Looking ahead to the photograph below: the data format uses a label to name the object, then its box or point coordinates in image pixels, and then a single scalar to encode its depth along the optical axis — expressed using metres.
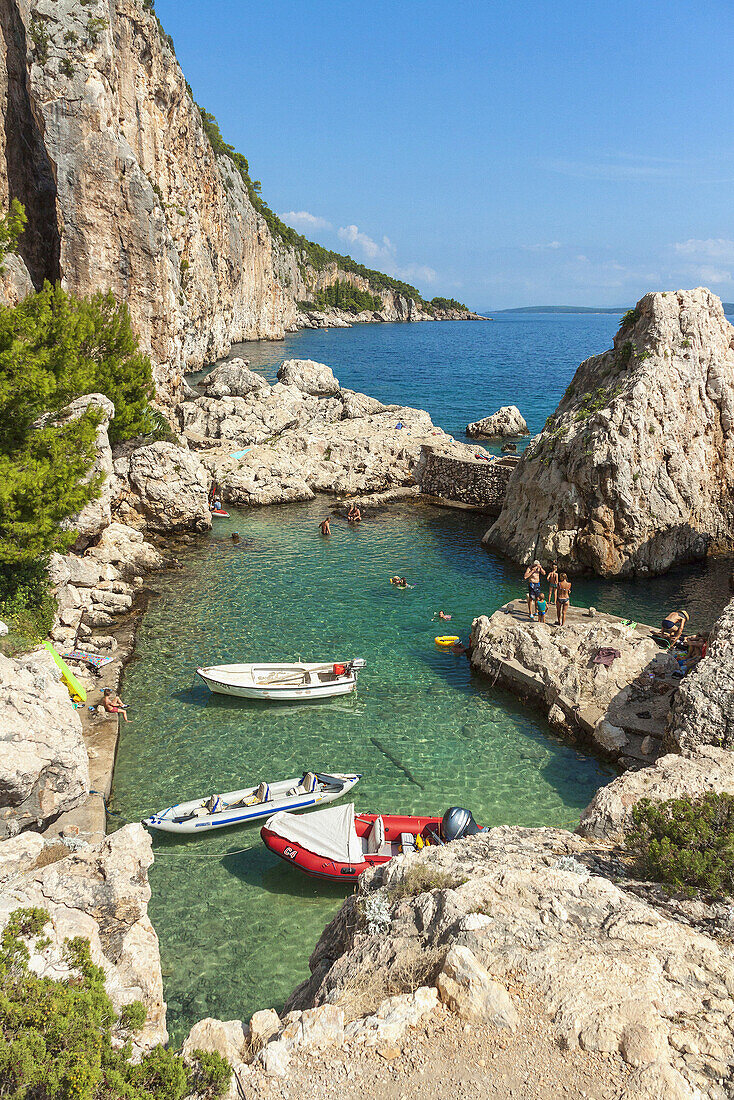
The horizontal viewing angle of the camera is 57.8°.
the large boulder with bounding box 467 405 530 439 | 52.47
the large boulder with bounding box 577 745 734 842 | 10.06
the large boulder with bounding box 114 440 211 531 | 31.20
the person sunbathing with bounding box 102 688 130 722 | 17.80
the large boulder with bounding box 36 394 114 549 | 24.69
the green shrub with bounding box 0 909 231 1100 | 5.40
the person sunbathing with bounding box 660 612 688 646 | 20.81
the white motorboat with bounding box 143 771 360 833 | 14.00
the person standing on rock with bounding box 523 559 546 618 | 21.41
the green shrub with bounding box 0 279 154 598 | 18.45
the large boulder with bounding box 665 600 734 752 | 13.15
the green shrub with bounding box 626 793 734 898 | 7.99
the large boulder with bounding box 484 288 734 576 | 27.19
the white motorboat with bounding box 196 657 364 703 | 18.83
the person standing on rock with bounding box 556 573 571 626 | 20.67
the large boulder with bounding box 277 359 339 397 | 63.38
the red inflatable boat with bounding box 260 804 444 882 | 12.92
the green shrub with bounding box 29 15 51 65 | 34.31
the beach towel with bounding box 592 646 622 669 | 18.75
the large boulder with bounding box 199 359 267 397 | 56.63
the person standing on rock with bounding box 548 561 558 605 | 22.15
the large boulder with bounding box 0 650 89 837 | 11.34
